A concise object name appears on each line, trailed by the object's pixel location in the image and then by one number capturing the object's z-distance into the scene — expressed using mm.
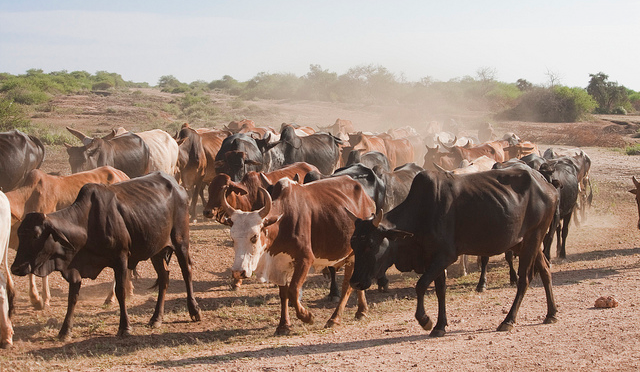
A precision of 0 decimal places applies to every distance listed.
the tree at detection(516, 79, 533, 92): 67500
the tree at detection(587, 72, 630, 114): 54969
